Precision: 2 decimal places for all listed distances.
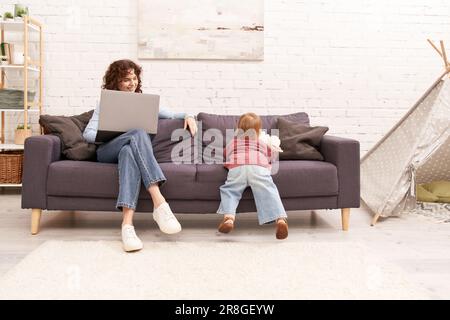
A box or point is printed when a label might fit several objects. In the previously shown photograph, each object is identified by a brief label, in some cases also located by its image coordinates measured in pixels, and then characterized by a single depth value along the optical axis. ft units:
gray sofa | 8.43
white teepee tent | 9.83
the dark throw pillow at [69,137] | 9.09
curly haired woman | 7.86
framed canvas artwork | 12.55
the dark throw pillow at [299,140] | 9.65
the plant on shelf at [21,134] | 12.10
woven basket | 11.84
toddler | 8.22
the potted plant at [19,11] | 11.70
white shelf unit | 11.55
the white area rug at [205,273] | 5.60
